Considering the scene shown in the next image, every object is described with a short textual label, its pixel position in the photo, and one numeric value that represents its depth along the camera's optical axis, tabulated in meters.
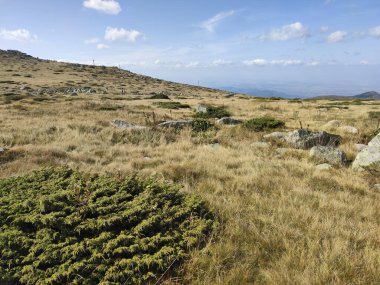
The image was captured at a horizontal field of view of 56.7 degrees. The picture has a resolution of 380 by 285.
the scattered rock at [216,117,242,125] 18.63
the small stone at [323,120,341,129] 17.59
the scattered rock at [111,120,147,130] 14.94
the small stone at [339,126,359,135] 15.77
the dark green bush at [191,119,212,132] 15.69
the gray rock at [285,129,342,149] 12.57
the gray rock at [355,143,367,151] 12.10
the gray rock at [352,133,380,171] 9.38
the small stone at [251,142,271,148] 12.17
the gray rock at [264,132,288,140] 13.73
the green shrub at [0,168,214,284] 3.75
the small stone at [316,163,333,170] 9.23
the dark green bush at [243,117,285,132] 16.34
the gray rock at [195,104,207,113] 25.15
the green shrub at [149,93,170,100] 45.11
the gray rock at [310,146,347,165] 10.15
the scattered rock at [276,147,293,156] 11.11
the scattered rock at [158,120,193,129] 15.78
